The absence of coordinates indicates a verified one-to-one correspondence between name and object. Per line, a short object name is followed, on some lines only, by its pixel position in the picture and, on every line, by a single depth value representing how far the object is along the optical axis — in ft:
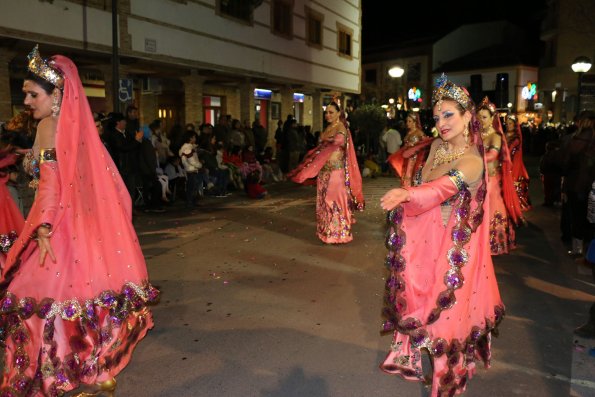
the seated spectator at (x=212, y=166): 41.50
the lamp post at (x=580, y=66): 49.60
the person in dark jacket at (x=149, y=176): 34.14
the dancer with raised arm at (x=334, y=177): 25.03
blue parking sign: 39.73
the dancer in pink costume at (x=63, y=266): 10.18
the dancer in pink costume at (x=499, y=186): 22.35
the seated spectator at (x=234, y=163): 45.40
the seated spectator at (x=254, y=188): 41.78
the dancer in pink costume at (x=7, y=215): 15.38
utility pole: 35.76
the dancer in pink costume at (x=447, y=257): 10.79
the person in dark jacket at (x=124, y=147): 31.96
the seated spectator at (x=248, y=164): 45.83
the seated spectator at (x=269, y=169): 51.24
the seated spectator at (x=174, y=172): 38.99
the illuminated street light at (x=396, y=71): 65.36
